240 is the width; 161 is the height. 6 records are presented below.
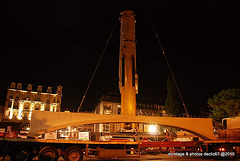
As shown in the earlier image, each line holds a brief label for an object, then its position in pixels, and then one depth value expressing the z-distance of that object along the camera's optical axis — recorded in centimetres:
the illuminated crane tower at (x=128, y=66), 2053
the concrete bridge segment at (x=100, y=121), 1559
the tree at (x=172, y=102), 4684
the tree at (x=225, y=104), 3152
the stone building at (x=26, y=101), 5653
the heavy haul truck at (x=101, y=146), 1309
